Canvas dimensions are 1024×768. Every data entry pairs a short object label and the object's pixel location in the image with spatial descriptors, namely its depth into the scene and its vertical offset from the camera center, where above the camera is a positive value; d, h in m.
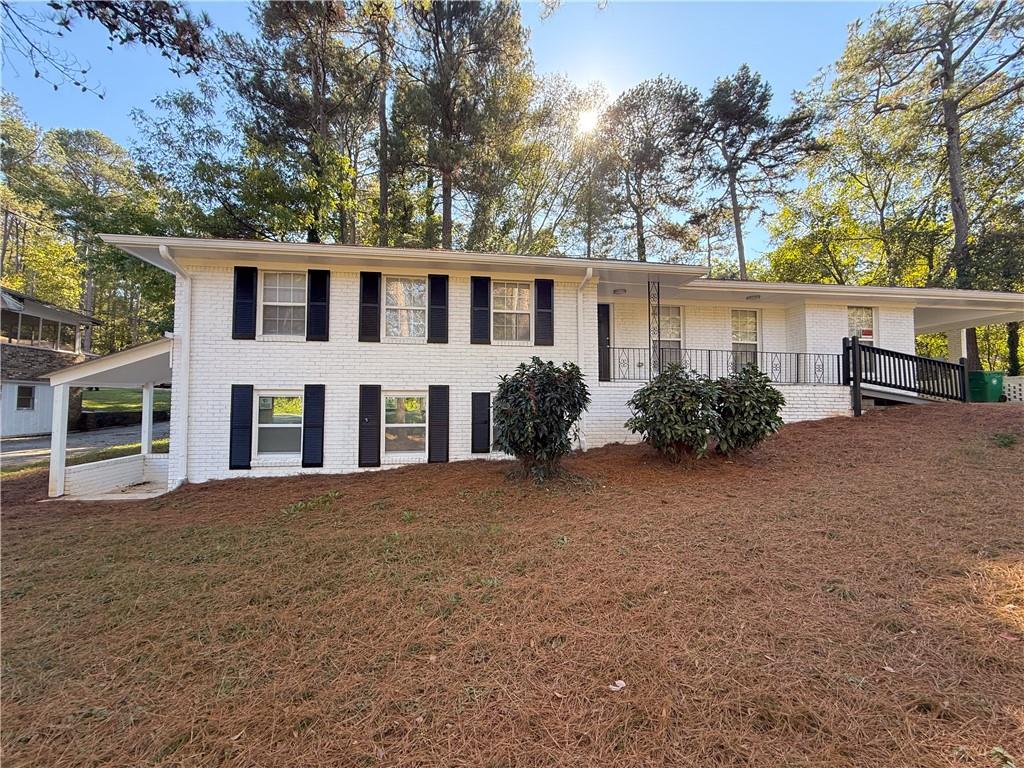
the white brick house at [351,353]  7.17 +0.90
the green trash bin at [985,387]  11.05 +0.36
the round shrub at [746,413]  6.40 -0.20
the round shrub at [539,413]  5.75 -0.18
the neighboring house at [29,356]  16.31 +2.03
